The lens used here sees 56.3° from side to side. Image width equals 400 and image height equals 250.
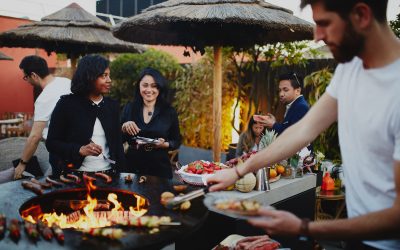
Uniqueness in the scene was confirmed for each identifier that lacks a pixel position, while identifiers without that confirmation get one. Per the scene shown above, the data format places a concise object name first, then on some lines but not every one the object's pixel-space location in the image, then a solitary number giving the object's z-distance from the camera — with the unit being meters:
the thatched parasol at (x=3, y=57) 10.17
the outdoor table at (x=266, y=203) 3.56
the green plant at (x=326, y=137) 6.57
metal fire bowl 1.90
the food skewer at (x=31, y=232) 1.96
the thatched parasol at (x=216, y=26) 4.69
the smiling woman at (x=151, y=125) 4.53
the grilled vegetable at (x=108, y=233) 1.96
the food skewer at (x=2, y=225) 1.96
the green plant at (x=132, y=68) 11.04
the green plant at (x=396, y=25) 6.14
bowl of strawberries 3.71
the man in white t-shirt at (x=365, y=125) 1.48
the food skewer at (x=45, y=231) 1.96
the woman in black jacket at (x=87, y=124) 3.54
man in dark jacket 5.03
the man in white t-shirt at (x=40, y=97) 4.40
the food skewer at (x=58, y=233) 1.93
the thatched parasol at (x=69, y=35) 6.98
